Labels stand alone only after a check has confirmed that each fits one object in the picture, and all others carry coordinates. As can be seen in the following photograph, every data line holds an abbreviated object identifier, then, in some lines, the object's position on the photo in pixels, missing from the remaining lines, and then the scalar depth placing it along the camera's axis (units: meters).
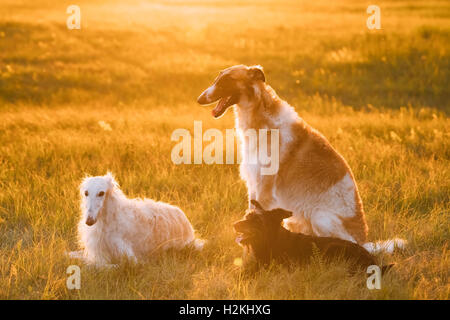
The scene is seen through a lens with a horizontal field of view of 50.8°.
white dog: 5.28
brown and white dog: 5.75
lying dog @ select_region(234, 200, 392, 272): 5.26
